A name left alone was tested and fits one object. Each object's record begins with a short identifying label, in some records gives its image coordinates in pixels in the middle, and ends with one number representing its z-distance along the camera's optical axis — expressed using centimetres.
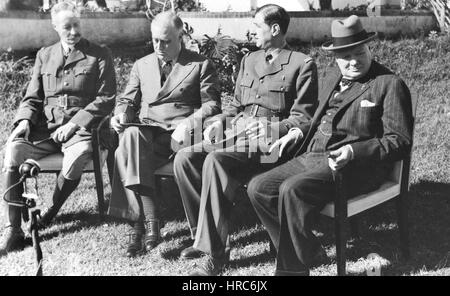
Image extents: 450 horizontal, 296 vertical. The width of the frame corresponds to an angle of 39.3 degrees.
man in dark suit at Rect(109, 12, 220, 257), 495
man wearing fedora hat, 413
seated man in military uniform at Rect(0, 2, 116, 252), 537
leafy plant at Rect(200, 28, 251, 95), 780
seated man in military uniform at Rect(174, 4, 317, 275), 445
